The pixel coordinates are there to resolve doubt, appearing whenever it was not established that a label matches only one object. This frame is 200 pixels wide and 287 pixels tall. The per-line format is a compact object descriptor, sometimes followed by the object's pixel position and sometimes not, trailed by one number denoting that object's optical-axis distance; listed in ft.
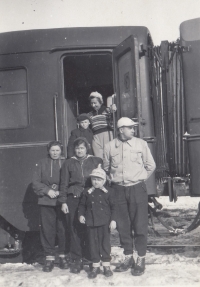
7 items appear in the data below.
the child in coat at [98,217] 14.24
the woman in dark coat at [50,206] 15.47
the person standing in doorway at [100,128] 17.07
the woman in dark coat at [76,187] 15.06
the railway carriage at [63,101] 16.02
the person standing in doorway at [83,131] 16.35
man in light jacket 14.44
